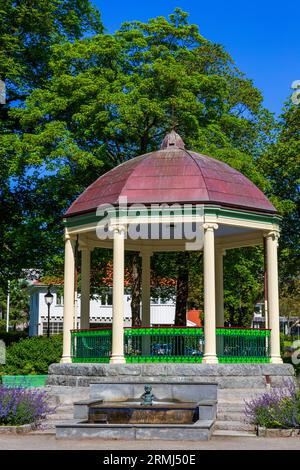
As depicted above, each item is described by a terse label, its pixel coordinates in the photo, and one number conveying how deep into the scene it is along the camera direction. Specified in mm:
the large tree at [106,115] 28484
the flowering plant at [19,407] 14430
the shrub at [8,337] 35422
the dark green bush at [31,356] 26406
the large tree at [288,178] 32250
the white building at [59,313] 72000
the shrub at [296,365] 28350
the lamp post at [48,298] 34794
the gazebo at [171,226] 19438
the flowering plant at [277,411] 13727
